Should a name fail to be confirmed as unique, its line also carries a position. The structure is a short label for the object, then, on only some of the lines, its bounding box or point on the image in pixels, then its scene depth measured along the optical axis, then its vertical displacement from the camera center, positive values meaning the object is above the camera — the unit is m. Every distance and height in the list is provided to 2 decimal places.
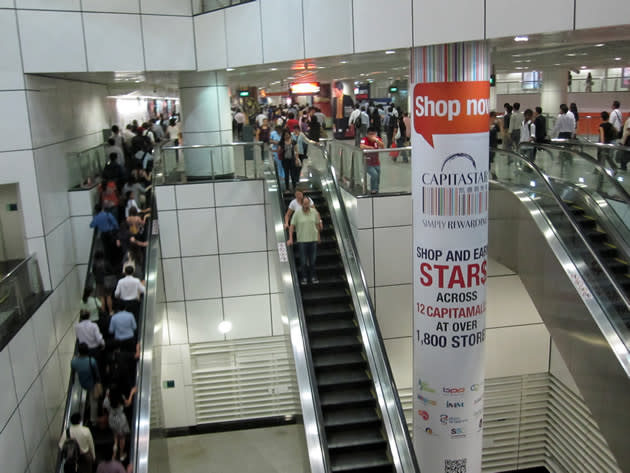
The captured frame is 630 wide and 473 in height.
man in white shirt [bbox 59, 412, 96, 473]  8.51 -4.32
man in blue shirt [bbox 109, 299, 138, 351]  9.88 -3.22
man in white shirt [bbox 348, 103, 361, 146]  21.17 -0.04
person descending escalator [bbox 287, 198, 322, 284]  10.54 -2.00
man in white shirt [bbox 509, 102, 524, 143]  17.26 -0.42
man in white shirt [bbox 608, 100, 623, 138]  16.21 -0.43
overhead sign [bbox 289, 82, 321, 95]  33.52 +1.58
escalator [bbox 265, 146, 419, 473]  8.62 -3.83
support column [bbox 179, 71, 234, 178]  14.42 +0.31
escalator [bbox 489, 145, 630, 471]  7.82 -2.24
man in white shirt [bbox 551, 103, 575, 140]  15.45 -0.47
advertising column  7.12 -1.67
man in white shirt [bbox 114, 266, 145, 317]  10.57 -2.81
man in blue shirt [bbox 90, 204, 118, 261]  12.02 -2.00
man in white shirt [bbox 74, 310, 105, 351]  9.88 -3.26
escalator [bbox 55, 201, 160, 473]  8.73 -4.22
